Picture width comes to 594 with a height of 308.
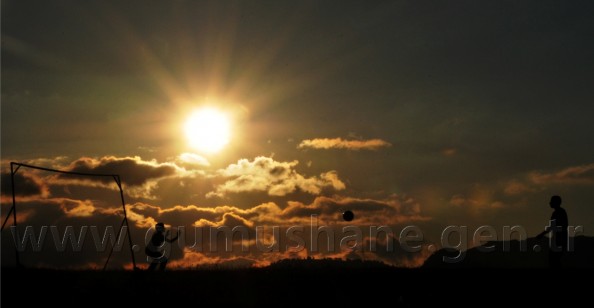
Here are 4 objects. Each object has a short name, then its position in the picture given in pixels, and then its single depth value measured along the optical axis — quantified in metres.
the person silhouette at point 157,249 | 29.28
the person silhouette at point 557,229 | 24.06
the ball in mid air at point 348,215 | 35.41
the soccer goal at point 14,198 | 31.09
